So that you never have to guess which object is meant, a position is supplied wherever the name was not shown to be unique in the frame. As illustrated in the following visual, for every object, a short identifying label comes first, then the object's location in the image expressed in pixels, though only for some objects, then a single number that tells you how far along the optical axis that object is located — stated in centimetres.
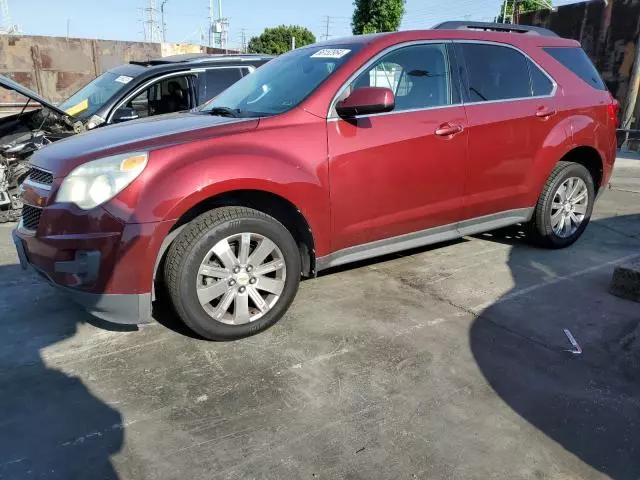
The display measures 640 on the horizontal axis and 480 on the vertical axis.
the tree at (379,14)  2655
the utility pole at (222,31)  3763
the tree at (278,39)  3791
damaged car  588
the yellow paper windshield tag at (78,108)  614
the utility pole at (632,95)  1402
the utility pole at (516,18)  1969
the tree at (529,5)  3697
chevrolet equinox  285
